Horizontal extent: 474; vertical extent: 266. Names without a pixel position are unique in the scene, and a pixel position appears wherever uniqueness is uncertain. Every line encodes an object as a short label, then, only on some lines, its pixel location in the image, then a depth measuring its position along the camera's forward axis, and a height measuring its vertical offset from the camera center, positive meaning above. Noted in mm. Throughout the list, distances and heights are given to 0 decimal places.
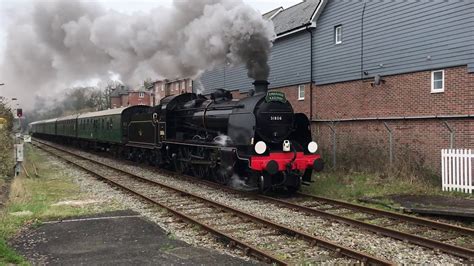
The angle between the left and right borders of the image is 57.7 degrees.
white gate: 10383 -971
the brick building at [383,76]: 11875 +1870
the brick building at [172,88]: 31055 +3750
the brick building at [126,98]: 55953 +4882
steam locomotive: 10375 -203
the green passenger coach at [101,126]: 20736 +331
